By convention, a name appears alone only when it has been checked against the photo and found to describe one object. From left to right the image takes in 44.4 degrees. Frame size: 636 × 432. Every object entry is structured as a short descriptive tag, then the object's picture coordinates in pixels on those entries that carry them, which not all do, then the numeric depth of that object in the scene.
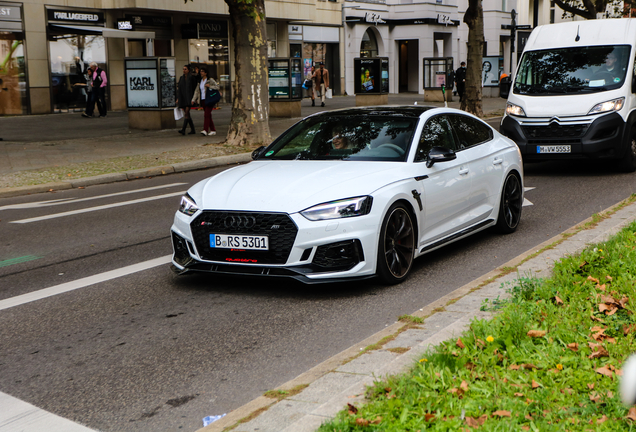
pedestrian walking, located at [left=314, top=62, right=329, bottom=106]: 34.44
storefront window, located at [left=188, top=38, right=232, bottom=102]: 36.69
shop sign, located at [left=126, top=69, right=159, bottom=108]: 22.16
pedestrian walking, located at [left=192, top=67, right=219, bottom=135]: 20.52
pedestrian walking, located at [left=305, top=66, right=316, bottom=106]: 34.56
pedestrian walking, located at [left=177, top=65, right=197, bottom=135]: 20.91
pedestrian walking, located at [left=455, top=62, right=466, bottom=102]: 34.59
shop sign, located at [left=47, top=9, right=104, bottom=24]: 29.10
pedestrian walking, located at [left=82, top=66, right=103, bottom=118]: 27.91
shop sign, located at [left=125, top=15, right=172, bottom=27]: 32.69
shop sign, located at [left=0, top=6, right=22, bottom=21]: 27.48
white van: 12.52
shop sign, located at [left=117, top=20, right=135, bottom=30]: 31.50
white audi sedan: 5.85
